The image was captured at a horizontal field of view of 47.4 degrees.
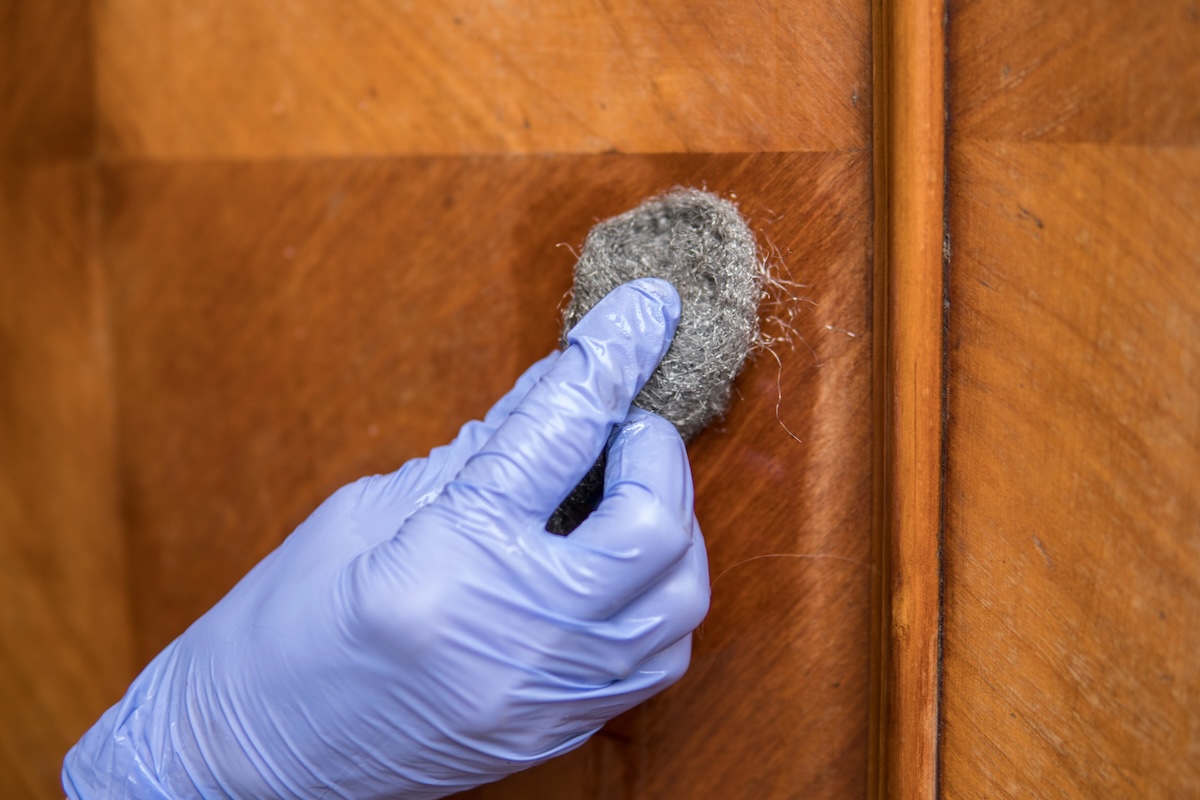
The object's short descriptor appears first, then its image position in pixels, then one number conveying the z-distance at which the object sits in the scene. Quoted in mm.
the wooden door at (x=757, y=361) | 311
